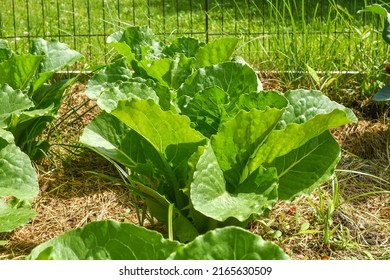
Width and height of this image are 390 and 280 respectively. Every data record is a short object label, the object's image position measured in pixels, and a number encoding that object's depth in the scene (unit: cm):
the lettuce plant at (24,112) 236
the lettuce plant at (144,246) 153
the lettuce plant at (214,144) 214
